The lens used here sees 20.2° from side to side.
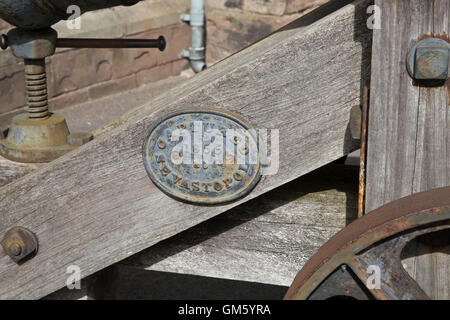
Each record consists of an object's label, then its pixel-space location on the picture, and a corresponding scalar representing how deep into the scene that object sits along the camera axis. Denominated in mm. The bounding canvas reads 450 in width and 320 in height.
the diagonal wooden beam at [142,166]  2001
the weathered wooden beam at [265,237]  2163
